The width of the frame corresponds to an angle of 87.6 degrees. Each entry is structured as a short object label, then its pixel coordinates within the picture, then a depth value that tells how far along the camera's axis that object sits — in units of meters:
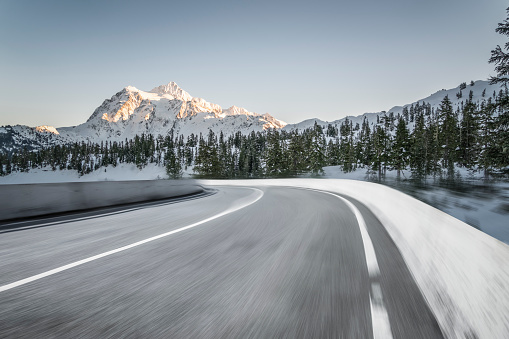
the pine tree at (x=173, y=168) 96.88
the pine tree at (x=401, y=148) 55.66
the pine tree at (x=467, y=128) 47.98
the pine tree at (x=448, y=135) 53.03
